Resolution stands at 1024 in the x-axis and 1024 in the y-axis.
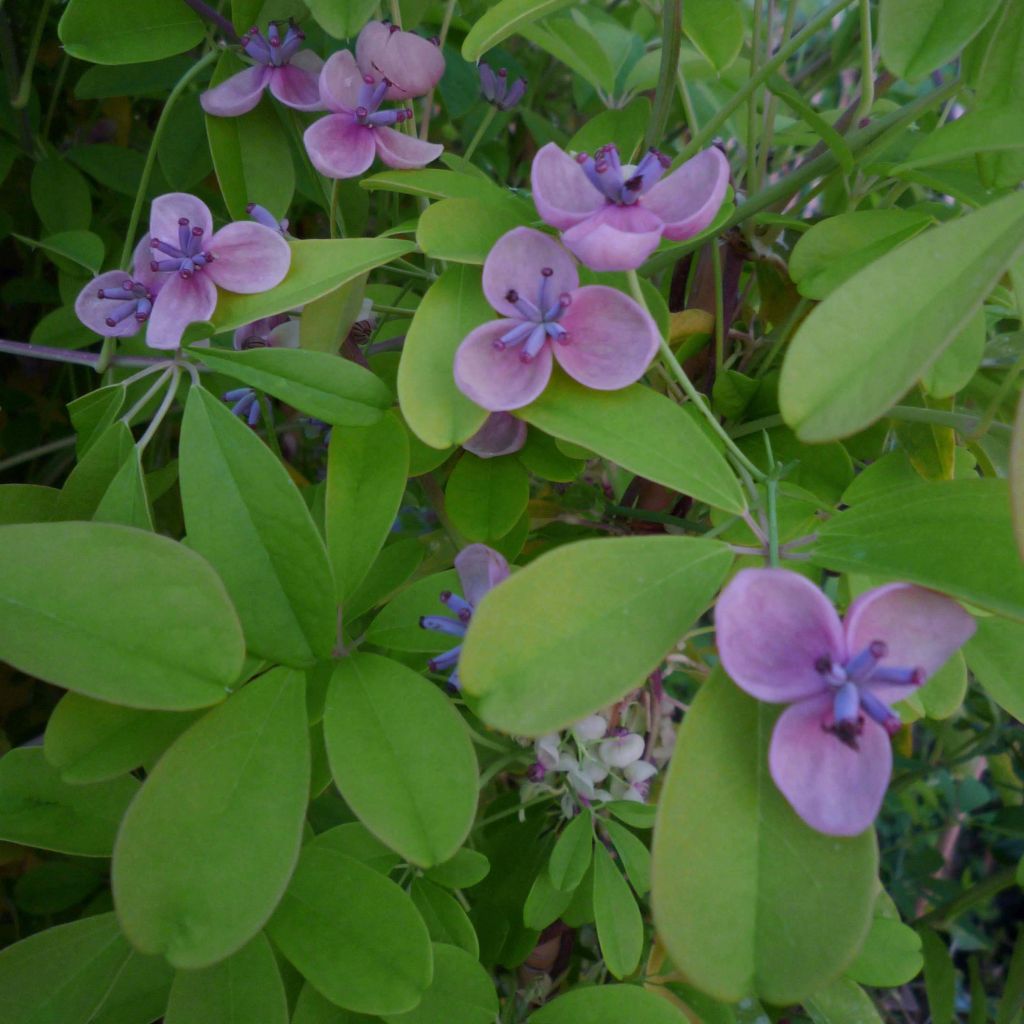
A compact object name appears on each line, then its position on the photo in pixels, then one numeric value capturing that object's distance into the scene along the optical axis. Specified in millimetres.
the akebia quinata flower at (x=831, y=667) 127
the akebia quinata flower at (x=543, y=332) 151
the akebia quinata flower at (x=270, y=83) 194
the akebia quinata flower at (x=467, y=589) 161
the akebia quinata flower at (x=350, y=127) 179
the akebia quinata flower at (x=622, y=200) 145
